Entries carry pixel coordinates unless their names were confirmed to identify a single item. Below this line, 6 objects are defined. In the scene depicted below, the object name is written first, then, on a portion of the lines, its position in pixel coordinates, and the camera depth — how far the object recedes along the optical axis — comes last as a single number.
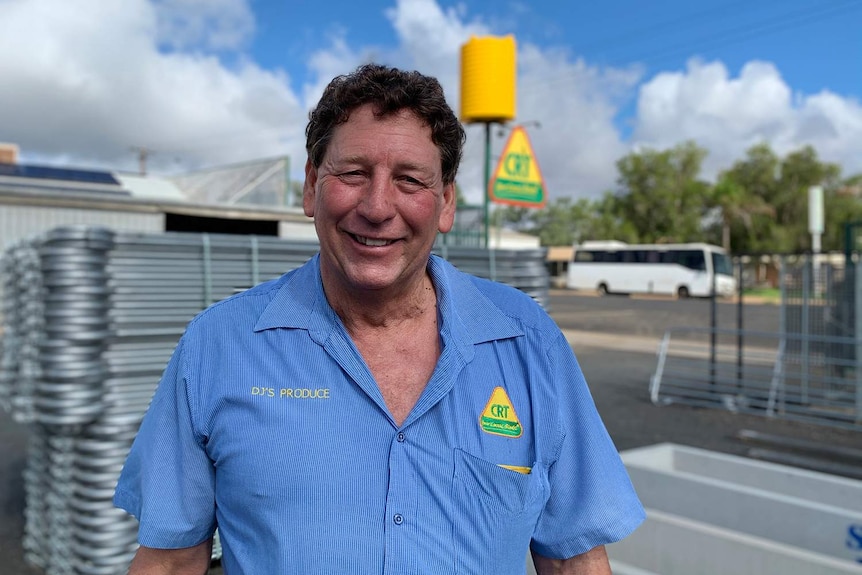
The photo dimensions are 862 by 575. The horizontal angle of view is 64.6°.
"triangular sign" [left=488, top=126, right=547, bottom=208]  8.65
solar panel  15.27
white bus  37.22
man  1.35
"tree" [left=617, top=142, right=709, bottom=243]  54.84
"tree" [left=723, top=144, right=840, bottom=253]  51.34
